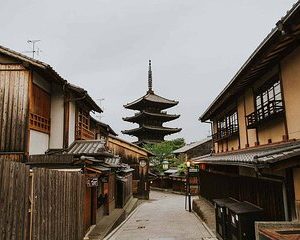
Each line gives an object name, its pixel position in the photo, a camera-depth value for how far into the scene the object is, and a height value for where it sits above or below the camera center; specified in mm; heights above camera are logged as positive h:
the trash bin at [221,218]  11086 -1868
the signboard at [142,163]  33344 +732
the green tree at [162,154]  45594 +2256
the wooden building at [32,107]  12836 +3070
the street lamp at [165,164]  44562 +756
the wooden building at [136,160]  32844 +1051
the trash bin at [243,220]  8898 -1578
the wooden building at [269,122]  7297 +1663
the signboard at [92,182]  13094 -458
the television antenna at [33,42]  19045 +8114
